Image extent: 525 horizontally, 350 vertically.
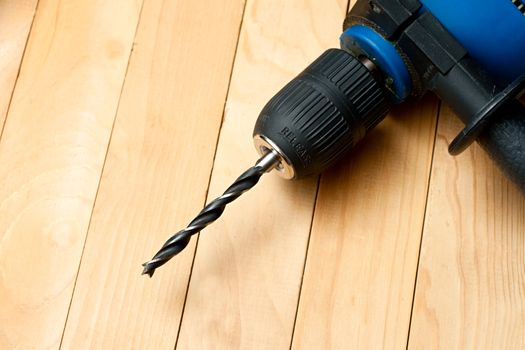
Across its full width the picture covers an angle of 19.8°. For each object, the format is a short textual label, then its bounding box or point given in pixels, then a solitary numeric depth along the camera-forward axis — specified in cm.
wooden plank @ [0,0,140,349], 76
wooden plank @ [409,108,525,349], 75
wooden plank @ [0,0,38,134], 79
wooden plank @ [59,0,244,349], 76
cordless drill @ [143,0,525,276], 72
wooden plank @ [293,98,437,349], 76
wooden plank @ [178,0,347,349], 76
